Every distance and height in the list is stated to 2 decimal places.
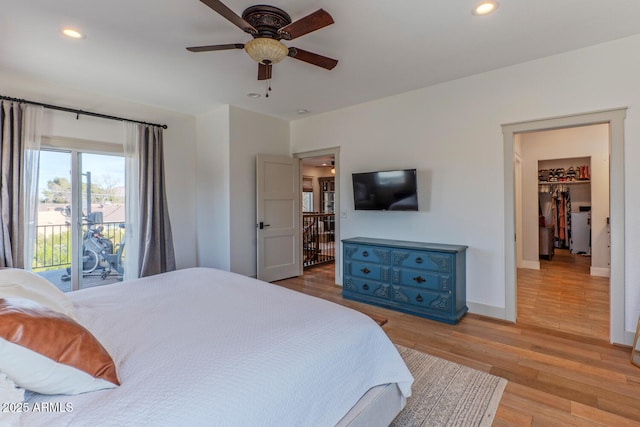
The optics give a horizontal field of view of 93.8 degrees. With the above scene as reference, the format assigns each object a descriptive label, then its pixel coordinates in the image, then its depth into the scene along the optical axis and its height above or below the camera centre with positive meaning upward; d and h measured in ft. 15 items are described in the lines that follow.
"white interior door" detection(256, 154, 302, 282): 15.23 -0.14
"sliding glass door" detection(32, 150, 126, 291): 11.57 -0.17
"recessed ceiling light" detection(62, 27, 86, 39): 7.91 +4.91
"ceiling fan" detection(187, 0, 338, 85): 6.39 +4.04
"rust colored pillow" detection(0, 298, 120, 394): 2.96 -1.45
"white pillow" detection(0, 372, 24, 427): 2.57 -1.72
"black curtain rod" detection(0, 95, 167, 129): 10.40 +4.08
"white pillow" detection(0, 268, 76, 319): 4.66 -1.25
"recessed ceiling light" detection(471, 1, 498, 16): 6.97 +4.91
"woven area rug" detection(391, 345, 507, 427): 5.91 -4.01
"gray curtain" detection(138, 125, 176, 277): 13.21 +0.12
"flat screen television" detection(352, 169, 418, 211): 12.30 +1.03
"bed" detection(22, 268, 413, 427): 3.04 -1.87
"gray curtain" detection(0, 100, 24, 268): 9.80 +0.97
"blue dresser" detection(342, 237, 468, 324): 10.60 -2.42
